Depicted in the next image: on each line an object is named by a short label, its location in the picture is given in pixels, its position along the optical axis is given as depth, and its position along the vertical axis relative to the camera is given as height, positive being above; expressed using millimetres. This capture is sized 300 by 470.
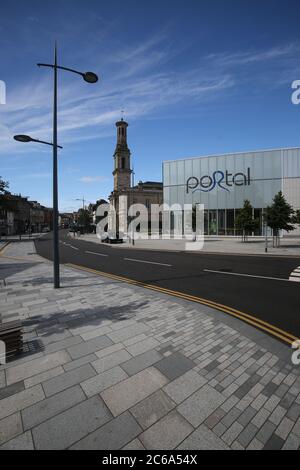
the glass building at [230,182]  34281 +7097
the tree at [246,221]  28188 +910
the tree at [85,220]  72188 +2986
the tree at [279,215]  23797 +1316
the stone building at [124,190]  75375 +12641
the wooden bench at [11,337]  4259 -1893
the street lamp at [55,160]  8352 +2602
